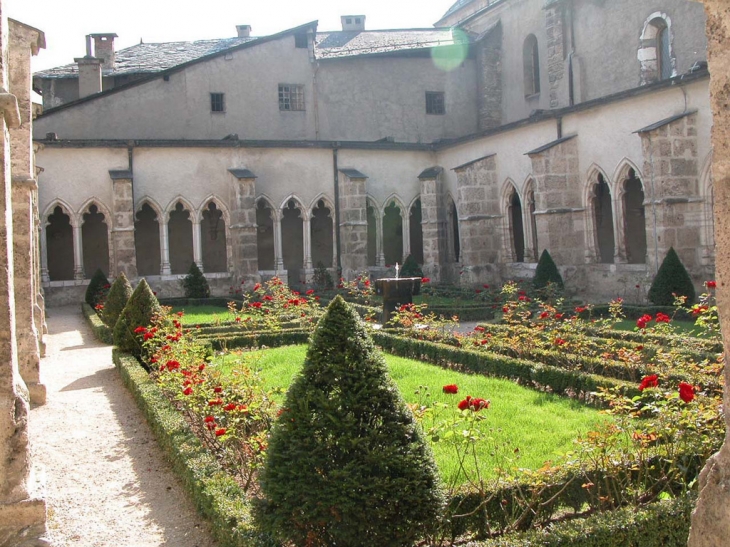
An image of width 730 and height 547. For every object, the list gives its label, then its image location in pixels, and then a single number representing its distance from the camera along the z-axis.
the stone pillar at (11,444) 3.86
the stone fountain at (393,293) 12.34
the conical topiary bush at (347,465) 3.62
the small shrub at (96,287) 17.44
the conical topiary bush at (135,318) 10.14
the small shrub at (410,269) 19.95
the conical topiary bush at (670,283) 13.03
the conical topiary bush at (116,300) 12.87
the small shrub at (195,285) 18.77
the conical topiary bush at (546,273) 15.98
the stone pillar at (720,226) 2.28
